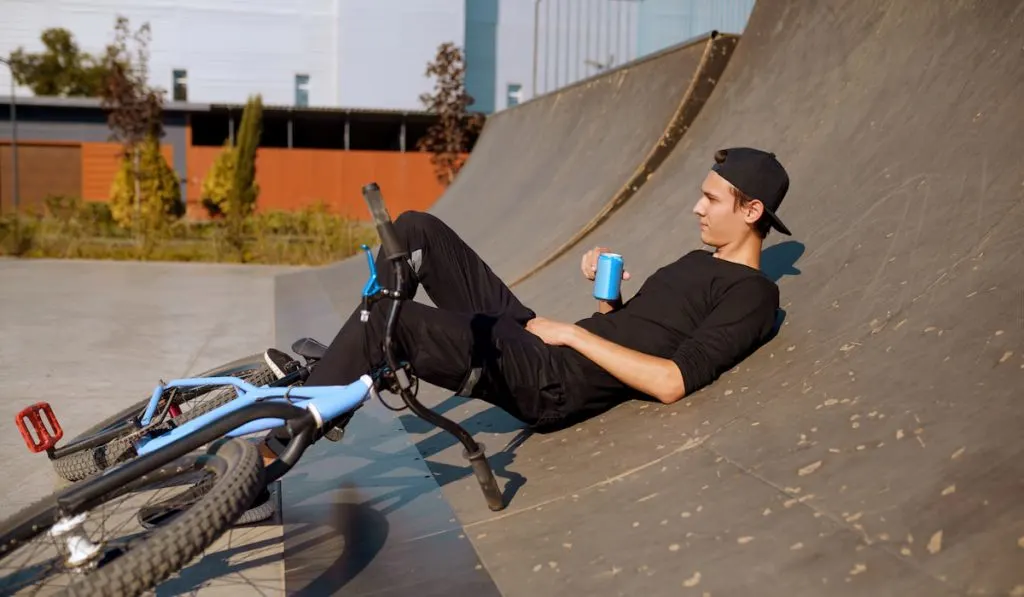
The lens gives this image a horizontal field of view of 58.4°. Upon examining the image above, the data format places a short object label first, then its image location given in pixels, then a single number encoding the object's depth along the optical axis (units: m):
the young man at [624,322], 3.10
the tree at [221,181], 27.02
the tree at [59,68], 41.25
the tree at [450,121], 24.75
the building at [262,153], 30.92
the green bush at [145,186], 23.52
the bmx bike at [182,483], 2.02
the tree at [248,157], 26.30
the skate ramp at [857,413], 2.12
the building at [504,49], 37.72
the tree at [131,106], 20.89
